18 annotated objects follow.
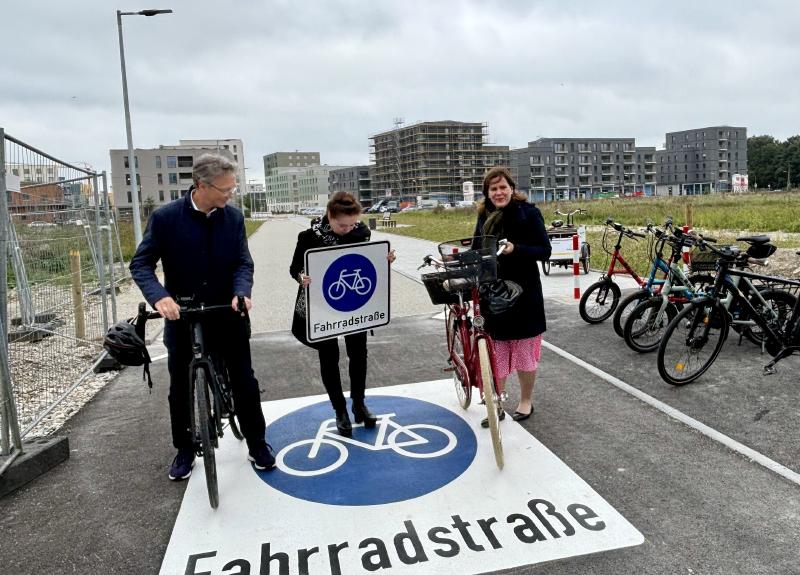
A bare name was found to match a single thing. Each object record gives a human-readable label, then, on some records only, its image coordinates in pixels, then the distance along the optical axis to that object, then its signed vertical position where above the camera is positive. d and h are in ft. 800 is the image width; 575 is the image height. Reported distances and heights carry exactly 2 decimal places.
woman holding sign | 13.39 -2.09
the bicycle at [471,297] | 12.50 -1.70
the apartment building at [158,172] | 322.75 +33.79
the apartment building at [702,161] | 445.37 +35.01
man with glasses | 11.46 -0.80
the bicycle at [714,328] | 17.06 -3.48
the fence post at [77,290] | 20.35 -1.72
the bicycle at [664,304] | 20.51 -3.19
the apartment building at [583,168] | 433.07 +33.60
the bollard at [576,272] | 30.91 -2.95
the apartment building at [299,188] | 501.56 +34.79
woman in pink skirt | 14.01 -1.14
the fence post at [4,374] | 12.17 -2.67
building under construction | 436.76 +45.46
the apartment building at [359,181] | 483.51 +35.21
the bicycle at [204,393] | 11.14 -3.03
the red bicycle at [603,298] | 25.70 -3.63
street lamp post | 59.77 +7.66
